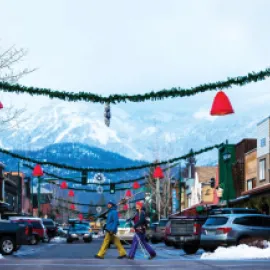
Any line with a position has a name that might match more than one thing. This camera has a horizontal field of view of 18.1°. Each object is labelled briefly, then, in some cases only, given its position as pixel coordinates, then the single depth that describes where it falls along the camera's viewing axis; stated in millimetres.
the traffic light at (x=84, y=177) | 53844
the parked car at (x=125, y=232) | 50562
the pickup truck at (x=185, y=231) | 36719
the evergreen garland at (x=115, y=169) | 45125
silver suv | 31125
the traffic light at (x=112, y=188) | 71638
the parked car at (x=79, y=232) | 63000
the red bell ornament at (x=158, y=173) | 49888
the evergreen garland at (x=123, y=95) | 23359
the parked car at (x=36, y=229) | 50838
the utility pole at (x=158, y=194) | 100888
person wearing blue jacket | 26609
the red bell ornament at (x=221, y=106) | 19936
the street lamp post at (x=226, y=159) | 60384
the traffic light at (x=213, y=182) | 84250
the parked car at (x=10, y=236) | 32562
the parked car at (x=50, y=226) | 65000
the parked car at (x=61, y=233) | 88925
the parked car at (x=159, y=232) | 50906
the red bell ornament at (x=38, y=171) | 46000
